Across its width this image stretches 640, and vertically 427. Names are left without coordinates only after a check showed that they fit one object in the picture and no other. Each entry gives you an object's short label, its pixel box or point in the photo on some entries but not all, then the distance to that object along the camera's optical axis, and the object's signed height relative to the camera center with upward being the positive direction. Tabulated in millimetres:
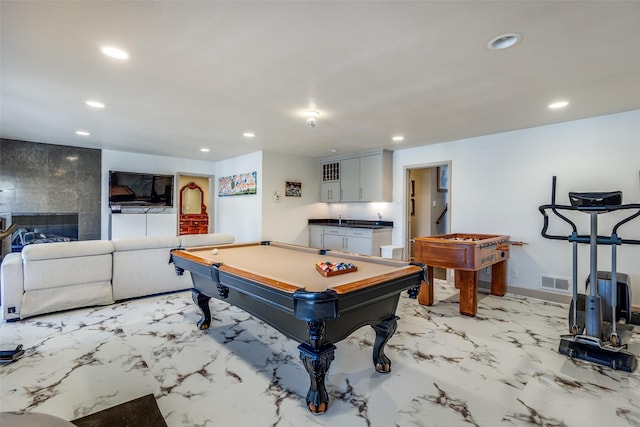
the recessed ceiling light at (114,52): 2104 +1135
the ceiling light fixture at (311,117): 3492 +1150
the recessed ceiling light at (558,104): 3115 +1158
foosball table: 3326 -497
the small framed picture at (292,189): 6221 +513
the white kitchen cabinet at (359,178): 5668 +711
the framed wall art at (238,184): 6085 +626
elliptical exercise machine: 2361 -877
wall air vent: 3855 -877
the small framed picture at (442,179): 6805 +800
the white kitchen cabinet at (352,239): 5492 -470
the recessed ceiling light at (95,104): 3209 +1164
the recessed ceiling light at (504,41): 1918 +1126
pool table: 1645 -477
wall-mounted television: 5988 +489
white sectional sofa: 3166 -698
